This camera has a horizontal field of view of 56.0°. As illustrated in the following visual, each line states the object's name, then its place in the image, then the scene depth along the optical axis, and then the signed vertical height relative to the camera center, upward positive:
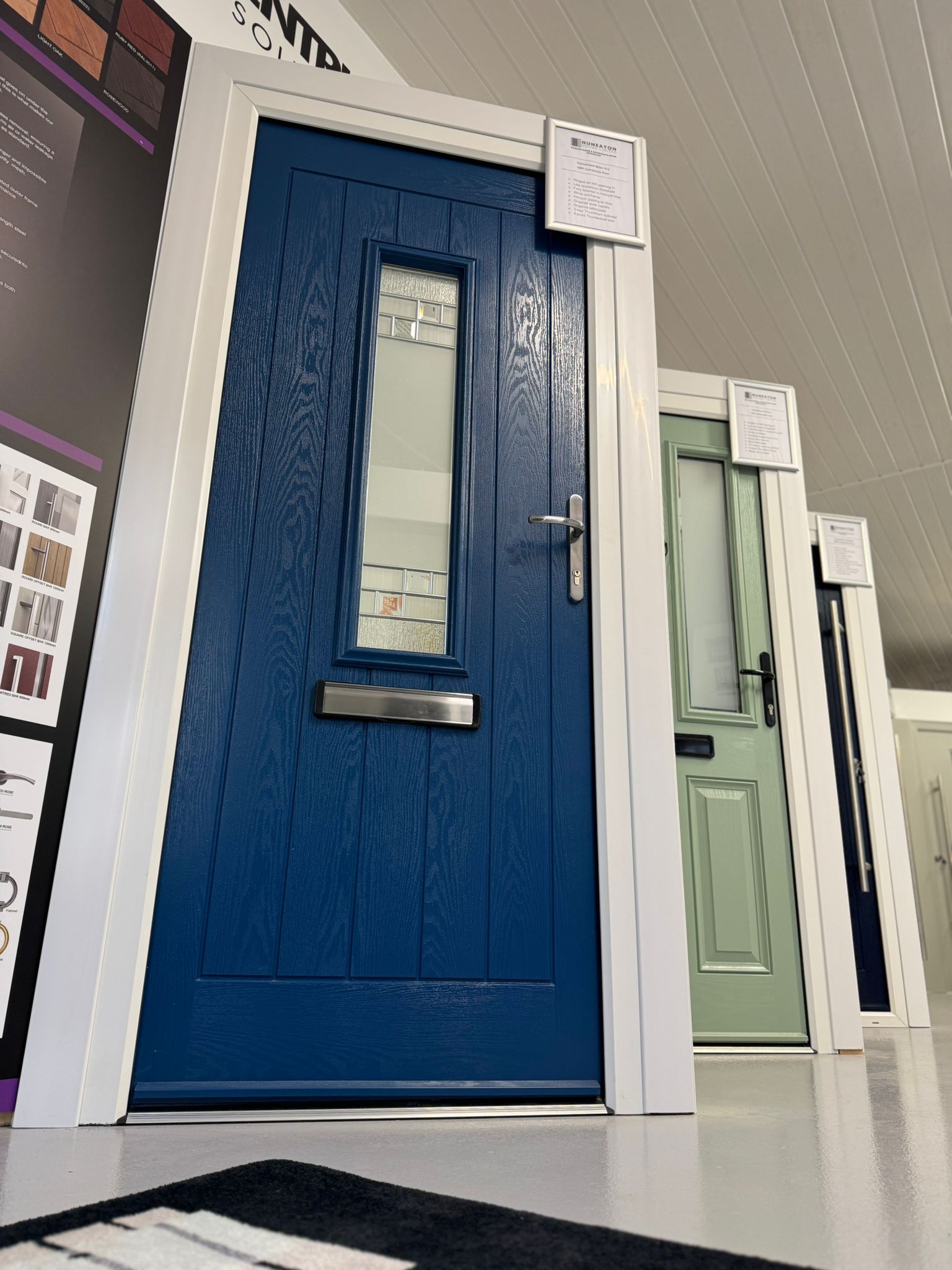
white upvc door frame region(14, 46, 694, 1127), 1.50 +0.55
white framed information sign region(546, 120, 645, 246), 2.12 +1.71
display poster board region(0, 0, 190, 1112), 1.52 +1.00
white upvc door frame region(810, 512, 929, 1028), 3.58 +0.47
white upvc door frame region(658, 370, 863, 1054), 2.70 +0.59
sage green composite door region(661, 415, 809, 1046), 2.67 +0.54
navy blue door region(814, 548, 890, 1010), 3.59 +0.18
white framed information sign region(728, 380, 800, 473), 3.16 +1.74
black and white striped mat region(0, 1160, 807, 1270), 0.80 -0.29
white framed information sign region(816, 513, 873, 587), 3.98 +1.65
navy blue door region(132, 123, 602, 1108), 1.58 +0.45
